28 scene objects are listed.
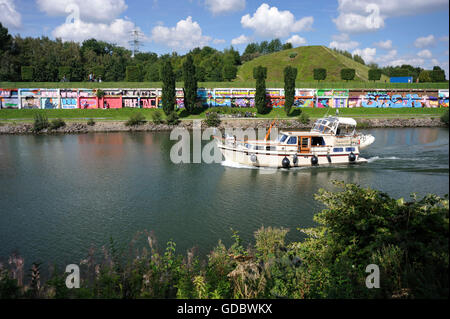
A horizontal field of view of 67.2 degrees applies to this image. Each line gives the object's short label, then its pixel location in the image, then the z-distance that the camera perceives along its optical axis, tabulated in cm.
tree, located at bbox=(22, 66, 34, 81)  8194
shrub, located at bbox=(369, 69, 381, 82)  9312
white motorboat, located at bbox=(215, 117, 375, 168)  3269
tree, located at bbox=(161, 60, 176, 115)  6550
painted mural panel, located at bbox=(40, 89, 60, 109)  7171
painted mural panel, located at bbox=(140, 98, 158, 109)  7462
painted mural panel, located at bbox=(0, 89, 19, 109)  7012
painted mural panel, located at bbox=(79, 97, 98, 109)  7300
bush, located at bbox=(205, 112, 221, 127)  6569
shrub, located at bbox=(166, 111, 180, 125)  6406
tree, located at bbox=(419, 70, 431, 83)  9116
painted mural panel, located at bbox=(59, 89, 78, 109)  7225
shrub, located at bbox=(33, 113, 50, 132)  5853
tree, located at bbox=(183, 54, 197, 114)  6756
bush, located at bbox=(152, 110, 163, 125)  6431
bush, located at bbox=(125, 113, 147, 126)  6309
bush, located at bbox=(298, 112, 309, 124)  6700
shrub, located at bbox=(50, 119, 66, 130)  5966
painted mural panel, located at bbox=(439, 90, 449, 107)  8005
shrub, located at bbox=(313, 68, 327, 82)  9212
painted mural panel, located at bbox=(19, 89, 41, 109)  7100
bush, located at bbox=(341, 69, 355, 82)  9144
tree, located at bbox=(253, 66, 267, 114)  7069
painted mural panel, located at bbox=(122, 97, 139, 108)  7456
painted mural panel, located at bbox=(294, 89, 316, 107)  7788
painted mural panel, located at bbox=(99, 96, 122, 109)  7382
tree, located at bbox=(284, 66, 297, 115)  7031
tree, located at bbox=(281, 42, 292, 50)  14600
